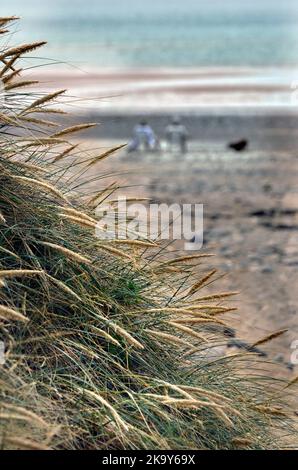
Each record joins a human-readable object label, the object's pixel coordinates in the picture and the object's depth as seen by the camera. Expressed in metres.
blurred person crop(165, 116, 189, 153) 20.70
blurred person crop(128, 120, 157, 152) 19.95
